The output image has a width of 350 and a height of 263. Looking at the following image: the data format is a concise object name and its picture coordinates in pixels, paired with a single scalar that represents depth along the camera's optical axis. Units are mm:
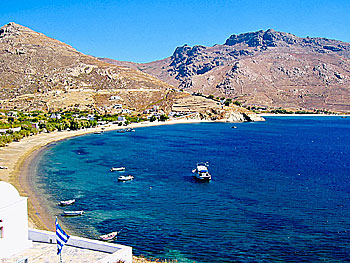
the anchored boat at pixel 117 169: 62003
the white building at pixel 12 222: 18703
